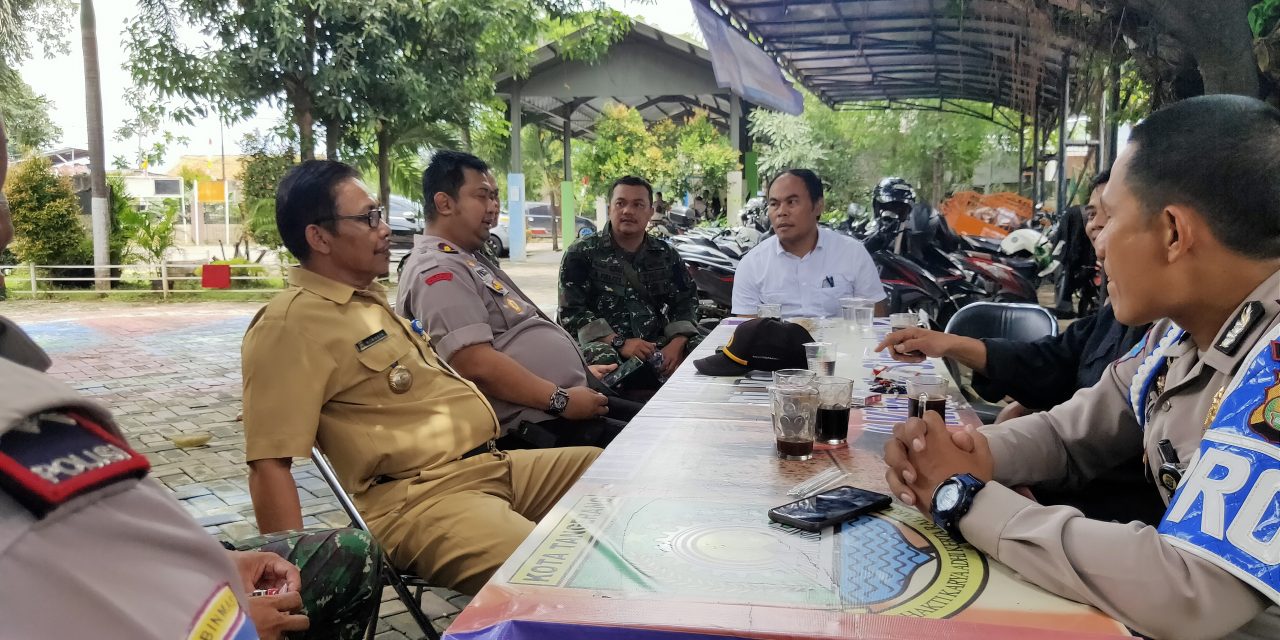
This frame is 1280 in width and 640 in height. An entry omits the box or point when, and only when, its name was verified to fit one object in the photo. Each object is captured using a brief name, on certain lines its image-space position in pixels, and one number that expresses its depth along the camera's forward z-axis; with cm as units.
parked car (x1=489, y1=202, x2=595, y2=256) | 3244
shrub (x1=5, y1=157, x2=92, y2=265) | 1323
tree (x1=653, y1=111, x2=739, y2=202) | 1881
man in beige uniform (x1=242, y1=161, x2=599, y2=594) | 206
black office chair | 378
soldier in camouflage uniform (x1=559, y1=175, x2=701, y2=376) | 456
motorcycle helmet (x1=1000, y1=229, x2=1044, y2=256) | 923
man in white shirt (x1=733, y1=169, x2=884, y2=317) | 473
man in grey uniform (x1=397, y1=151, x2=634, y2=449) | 304
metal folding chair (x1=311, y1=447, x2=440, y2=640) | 205
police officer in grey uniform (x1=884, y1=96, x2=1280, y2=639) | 109
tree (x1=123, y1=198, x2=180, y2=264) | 1373
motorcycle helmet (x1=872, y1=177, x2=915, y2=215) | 745
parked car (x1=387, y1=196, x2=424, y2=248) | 2120
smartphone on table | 143
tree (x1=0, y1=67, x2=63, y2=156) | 1747
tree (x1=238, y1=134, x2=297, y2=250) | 1366
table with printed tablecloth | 110
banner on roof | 734
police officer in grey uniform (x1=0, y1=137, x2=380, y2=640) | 58
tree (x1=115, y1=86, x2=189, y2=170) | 1212
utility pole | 1244
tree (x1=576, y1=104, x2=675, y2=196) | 2195
